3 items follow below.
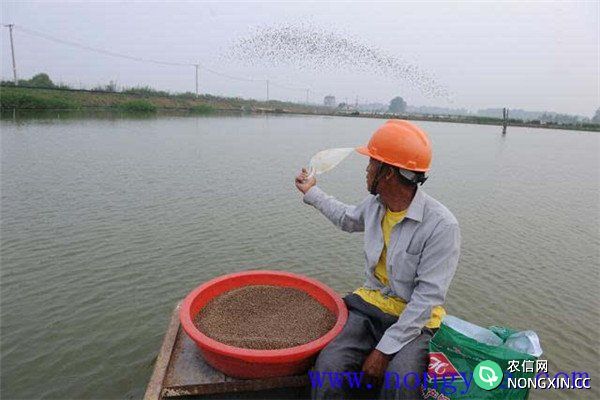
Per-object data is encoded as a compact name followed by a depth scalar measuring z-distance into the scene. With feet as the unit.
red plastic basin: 8.34
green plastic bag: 7.12
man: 8.14
